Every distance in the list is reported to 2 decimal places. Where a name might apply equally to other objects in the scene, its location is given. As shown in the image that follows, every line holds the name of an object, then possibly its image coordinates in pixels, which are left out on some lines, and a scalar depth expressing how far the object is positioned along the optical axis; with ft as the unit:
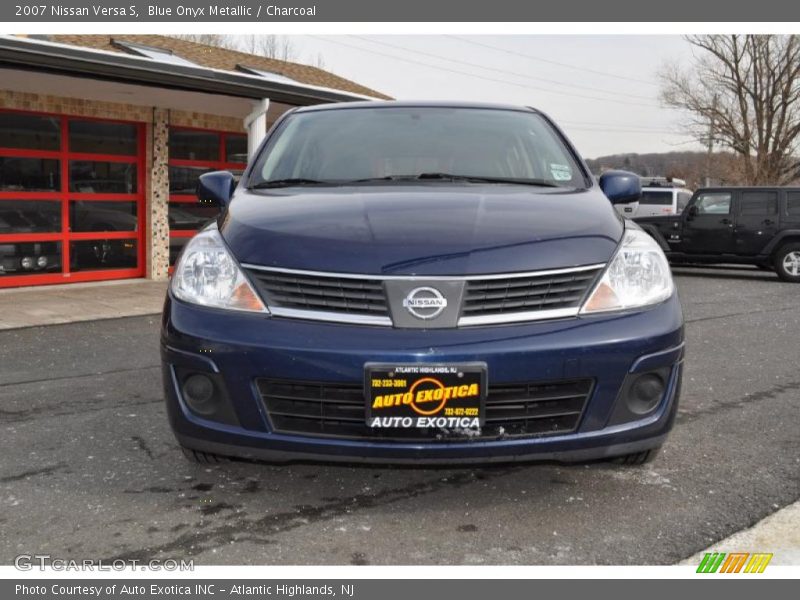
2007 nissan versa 8.26
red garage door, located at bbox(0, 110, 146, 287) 35.12
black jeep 44.78
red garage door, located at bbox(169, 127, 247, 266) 41.60
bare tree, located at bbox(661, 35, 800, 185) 114.21
